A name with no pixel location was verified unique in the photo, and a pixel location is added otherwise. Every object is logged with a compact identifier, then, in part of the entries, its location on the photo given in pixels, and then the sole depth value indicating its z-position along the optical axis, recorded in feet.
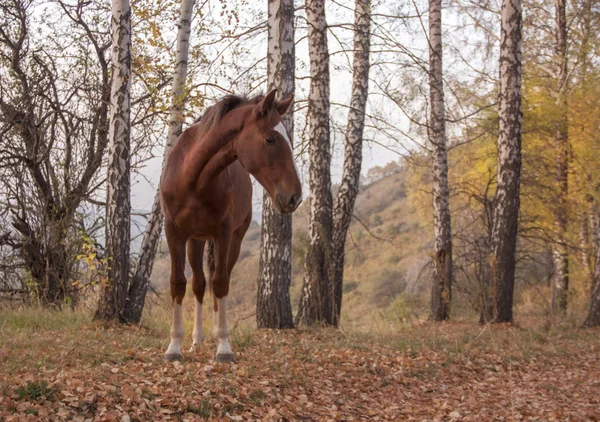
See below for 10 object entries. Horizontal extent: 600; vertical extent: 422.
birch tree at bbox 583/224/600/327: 39.41
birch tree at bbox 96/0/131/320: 28.19
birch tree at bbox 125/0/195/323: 29.91
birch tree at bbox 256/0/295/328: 27.35
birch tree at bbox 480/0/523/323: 39.01
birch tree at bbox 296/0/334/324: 32.89
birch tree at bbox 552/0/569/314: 59.62
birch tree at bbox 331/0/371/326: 36.24
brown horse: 16.01
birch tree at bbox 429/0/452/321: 45.44
